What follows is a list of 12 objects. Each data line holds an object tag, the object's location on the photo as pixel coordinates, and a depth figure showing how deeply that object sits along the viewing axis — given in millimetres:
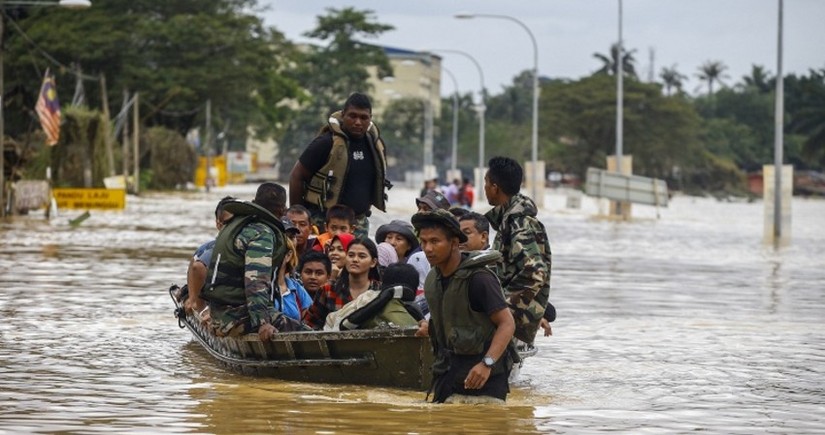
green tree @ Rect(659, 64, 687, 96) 198500
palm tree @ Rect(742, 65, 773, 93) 182500
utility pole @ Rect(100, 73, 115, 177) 61750
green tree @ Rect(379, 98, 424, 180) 162675
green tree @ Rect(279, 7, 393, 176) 147500
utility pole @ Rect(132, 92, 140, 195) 74812
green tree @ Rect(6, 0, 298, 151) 78344
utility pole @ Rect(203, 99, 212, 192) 94138
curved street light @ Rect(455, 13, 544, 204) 69375
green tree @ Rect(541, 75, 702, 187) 133625
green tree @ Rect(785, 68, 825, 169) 129375
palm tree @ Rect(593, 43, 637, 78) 179388
